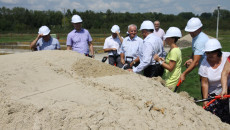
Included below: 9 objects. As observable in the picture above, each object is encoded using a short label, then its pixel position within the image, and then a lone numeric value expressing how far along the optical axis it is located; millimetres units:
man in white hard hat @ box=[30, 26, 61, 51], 5516
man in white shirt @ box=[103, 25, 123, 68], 6621
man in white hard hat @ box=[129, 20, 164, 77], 4262
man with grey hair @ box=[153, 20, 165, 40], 8078
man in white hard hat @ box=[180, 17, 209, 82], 4266
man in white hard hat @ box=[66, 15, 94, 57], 6035
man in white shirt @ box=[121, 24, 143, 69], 5688
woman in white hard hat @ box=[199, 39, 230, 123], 3691
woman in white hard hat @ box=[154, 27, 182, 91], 4117
